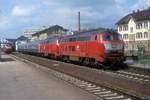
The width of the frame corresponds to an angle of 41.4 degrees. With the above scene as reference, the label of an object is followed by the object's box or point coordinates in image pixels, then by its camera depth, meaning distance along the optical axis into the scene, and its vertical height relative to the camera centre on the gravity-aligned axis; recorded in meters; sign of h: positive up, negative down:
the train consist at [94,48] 14.77 +0.02
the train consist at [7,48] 39.87 +0.12
